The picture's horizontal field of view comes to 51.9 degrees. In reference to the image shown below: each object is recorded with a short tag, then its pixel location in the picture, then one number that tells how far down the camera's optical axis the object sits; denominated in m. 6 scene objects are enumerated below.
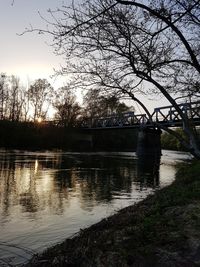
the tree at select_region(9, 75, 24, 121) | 46.35
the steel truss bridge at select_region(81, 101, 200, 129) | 33.14
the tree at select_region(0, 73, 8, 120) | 44.34
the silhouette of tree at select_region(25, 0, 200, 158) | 4.09
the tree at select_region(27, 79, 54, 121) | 46.76
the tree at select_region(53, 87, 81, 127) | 46.79
